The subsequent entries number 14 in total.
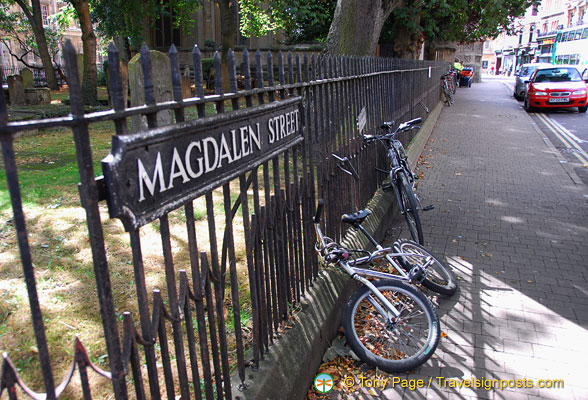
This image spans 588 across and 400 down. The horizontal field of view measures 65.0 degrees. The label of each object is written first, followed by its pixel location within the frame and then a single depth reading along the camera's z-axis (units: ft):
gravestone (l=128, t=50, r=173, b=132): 12.63
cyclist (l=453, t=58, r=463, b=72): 118.77
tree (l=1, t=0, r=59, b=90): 85.61
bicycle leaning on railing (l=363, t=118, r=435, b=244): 17.30
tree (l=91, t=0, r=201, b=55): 67.31
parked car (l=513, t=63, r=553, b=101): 83.59
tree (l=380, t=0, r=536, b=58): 53.21
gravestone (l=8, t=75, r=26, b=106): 60.54
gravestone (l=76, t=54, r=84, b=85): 87.92
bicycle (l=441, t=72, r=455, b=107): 74.84
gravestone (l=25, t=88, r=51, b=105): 61.93
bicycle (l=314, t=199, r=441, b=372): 11.02
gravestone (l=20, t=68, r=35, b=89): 65.10
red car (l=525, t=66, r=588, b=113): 61.87
